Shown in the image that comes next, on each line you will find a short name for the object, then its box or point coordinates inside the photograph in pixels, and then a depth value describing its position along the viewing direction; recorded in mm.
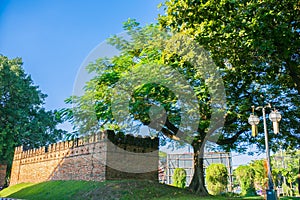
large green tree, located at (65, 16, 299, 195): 11039
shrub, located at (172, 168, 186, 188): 20766
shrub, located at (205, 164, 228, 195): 17953
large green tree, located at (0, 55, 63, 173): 24422
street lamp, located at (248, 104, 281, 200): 8285
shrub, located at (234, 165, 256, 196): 18156
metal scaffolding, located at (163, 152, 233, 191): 22445
